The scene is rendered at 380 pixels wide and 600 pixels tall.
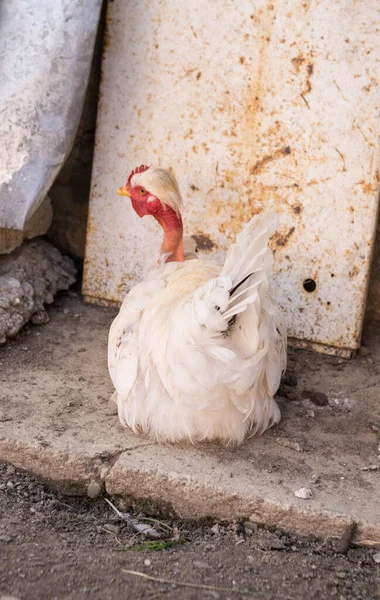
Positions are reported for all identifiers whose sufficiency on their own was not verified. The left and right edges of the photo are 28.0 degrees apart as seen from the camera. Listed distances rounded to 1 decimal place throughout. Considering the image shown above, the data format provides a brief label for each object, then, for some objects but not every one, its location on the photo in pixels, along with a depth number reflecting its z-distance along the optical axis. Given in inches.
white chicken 90.6
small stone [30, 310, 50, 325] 142.3
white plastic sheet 125.7
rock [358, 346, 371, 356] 140.6
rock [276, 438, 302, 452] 109.3
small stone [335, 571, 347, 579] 89.1
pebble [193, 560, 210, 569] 88.8
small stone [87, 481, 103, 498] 102.8
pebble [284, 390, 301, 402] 124.7
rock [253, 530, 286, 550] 93.7
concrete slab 97.3
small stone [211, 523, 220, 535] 97.0
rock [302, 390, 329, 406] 123.7
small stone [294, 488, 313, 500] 97.2
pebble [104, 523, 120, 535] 96.7
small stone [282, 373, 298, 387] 129.2
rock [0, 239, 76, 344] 136.2
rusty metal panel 130.2
